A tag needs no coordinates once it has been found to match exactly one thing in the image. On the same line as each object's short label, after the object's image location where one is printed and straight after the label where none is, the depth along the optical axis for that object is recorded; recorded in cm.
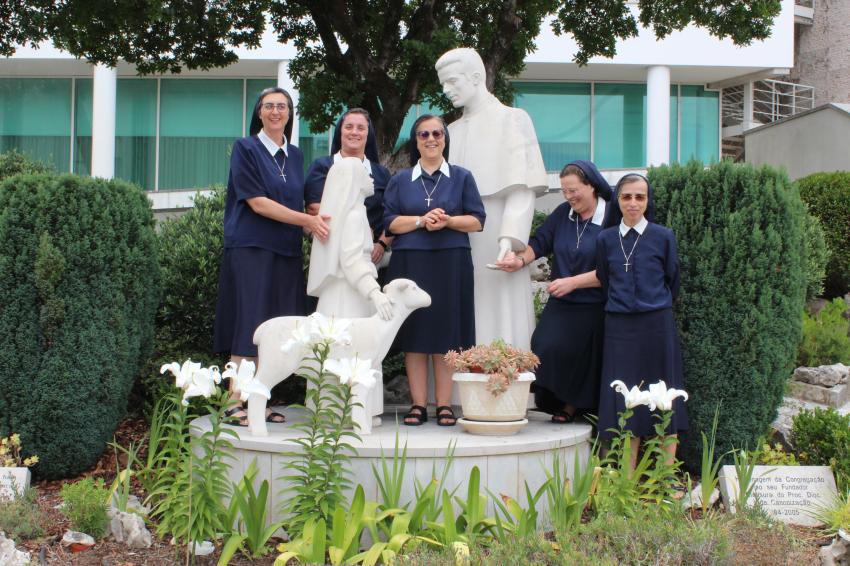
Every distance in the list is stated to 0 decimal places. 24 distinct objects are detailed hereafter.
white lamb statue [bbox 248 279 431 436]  452
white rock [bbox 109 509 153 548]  413
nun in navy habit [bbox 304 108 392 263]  516
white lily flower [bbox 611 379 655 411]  409
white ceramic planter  459
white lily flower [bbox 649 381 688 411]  411
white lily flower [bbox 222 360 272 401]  381
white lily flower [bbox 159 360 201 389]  360
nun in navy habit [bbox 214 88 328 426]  505
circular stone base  425
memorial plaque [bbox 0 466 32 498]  459
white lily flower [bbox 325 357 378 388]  376
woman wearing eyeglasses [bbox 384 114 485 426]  501
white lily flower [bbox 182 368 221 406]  361
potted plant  455
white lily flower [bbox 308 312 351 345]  379
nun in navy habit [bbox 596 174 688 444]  481
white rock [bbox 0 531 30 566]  367
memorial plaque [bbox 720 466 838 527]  471
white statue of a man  537
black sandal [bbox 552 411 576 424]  527
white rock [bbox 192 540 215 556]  400
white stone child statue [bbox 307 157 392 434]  478
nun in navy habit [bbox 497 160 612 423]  524
